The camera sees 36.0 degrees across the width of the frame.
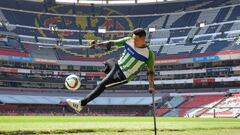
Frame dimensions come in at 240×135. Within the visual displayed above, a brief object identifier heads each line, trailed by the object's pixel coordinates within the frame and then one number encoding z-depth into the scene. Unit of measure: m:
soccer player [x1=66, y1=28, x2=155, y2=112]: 8.78
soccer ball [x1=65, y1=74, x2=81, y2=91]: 9.37
